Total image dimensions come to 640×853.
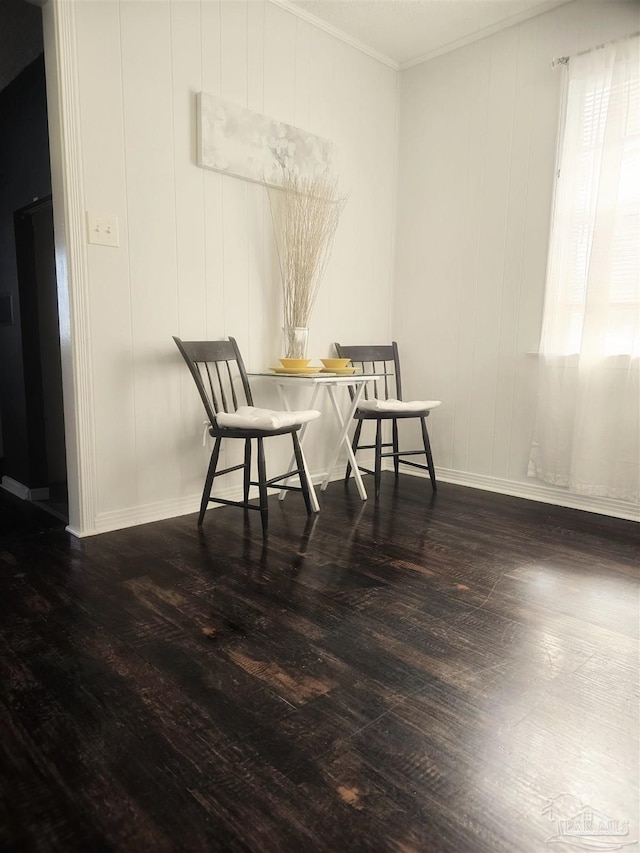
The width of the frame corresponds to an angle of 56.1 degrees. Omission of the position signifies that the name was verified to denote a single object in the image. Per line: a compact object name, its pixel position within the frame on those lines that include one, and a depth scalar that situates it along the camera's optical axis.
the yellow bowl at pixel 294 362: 3.14
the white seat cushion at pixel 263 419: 2.62
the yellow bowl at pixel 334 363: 3.26
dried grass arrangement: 3.27
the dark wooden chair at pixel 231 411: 2.68
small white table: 3.00
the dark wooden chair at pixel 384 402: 3.32
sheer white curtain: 2.92
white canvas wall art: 2.93
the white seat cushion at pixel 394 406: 3.29
